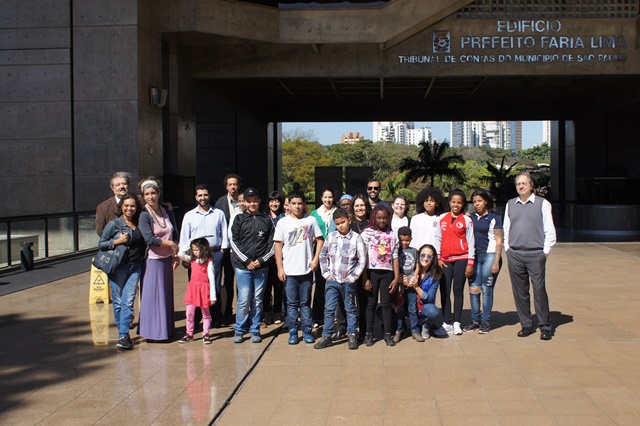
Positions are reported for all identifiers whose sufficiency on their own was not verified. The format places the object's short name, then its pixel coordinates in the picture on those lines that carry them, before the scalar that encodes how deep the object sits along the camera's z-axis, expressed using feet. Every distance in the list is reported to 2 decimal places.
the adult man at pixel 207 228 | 24.95
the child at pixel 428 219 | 25.13
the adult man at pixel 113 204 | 25.14
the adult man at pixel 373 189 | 27.94
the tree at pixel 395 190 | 150.61
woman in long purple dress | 23.71
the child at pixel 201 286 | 23.91
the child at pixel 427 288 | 24.31
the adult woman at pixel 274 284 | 26.78
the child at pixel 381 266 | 23.31
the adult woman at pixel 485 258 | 25.10
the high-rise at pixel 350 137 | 595.47
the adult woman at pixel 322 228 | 26.58
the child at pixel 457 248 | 24.66
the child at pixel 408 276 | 24.08
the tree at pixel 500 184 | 119.34
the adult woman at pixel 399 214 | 25.96
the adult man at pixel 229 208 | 27.07
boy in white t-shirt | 23.61
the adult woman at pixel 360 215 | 24.33
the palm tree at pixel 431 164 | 136.26
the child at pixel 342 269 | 22.93
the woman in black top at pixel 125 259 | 22.90
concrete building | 52.31
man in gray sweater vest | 24.23
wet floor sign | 28.50
